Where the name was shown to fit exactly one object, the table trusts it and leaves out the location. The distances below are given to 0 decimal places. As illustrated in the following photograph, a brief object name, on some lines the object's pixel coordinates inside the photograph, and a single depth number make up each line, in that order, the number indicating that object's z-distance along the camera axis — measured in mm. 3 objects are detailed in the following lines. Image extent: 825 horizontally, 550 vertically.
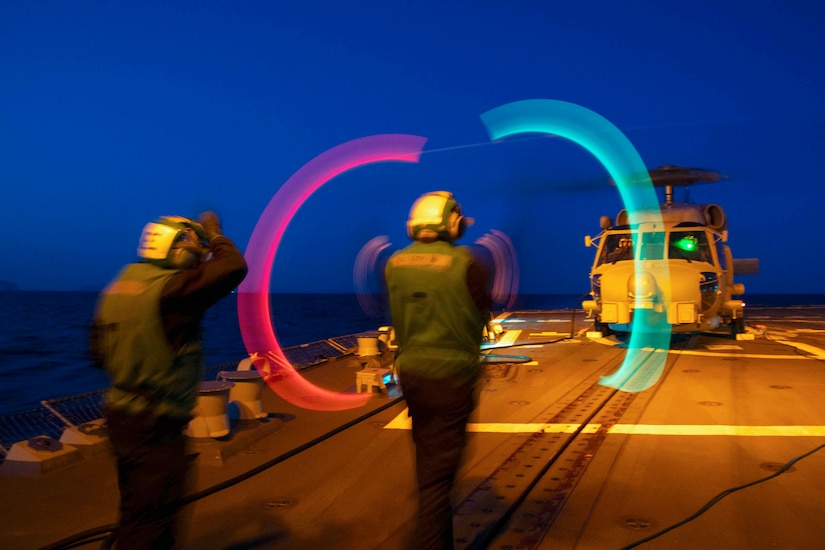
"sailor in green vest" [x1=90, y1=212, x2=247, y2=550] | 3146
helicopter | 13266
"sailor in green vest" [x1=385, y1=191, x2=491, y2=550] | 3490
